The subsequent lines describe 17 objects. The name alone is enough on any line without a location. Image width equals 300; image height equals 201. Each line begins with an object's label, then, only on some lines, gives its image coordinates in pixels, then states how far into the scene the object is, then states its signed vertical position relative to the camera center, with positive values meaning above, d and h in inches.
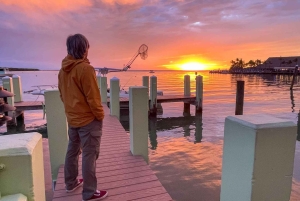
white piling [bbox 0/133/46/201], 57.5 -23.7
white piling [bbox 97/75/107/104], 455.5 -25.9
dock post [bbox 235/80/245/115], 427.8 -42.4
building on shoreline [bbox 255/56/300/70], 3890.3 +227.8
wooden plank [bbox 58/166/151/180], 144.9 -63.2
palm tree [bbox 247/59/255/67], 5895.7 +310.4
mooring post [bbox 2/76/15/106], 423.5 -15.9
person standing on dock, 100.9 -14.7
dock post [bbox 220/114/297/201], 61.1 -22.6
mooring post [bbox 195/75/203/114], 548.6 -56.0
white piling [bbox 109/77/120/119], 343.9 -29.8
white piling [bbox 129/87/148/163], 170.1 -34.4
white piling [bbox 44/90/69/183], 143.5 -35.5
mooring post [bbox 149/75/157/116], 526.9 -48.5
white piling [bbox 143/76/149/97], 586.2 -15.0
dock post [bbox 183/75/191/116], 602.2 -43.0
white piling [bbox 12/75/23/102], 471.8 -24.6
